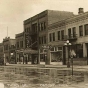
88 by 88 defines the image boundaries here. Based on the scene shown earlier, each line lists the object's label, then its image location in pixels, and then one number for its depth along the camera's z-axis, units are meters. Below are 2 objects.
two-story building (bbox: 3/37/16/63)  73.75
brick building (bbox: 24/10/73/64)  50.72
